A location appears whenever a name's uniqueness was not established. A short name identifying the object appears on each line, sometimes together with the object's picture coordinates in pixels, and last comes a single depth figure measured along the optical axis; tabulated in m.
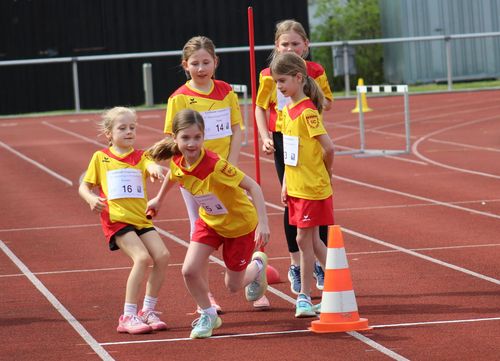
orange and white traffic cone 13.76
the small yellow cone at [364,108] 52.95
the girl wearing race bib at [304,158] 14.71
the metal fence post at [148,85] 61.27
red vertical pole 17.28
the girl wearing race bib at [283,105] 16.02
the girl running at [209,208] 13.69
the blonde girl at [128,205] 14.44
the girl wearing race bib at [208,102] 15.21
